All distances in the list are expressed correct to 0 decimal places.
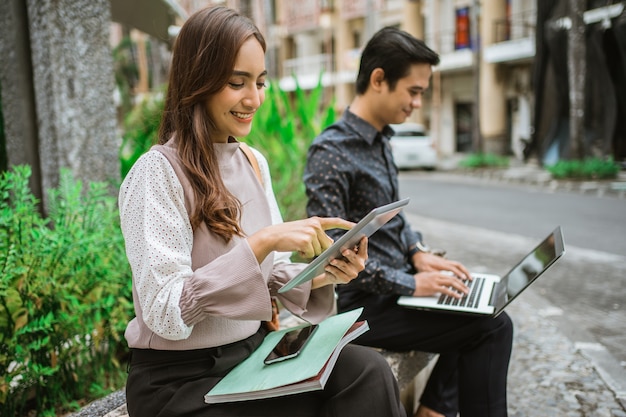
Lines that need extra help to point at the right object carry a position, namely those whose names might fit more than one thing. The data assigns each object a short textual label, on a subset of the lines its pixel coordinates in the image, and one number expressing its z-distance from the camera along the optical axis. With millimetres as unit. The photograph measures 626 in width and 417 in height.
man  2053
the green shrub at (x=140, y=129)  3674
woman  1281
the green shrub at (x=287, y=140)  4492
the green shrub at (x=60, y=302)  1869
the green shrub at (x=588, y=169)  12133
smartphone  1562
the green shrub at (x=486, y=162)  17344
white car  18109
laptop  1902
